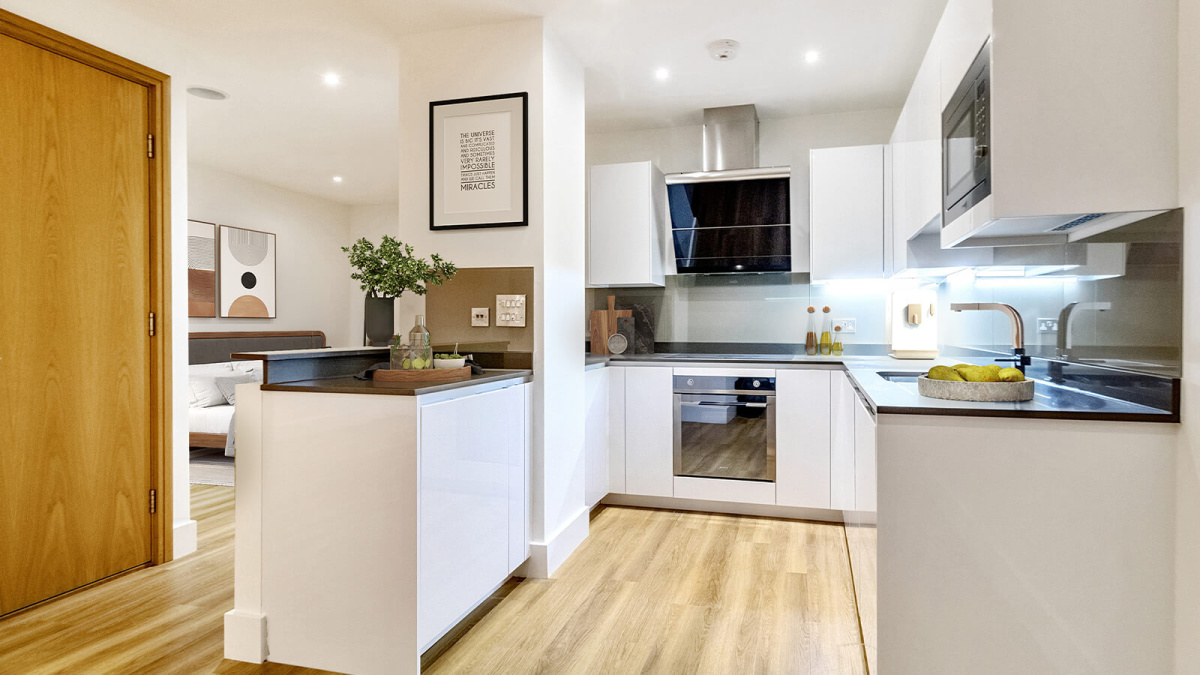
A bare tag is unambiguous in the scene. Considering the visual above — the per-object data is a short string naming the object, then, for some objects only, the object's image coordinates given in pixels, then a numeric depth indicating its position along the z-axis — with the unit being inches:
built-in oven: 139.0
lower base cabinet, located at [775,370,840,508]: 135.6
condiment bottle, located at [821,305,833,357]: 156.9
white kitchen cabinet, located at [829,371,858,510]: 127.0
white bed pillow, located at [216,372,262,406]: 196.9
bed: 187.9
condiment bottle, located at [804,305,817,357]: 157.9
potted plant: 89.9
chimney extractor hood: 151.6
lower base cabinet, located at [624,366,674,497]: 145.3
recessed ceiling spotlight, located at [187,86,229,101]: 142.2
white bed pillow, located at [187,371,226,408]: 194.5
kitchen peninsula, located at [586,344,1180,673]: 58.2
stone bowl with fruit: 65.7
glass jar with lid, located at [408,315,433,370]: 91.1
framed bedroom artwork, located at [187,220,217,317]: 213.3
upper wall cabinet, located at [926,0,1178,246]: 57.6
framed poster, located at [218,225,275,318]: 225.9
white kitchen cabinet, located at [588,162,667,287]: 154.3
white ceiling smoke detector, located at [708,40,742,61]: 118.7
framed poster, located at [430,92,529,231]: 108.5
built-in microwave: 64.0
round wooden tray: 86.1
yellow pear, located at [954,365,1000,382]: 67.3
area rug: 175.3
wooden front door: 96.0
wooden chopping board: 167.8
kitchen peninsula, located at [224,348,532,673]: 75.2
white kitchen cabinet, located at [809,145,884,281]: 141.9
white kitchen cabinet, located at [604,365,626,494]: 147.9
